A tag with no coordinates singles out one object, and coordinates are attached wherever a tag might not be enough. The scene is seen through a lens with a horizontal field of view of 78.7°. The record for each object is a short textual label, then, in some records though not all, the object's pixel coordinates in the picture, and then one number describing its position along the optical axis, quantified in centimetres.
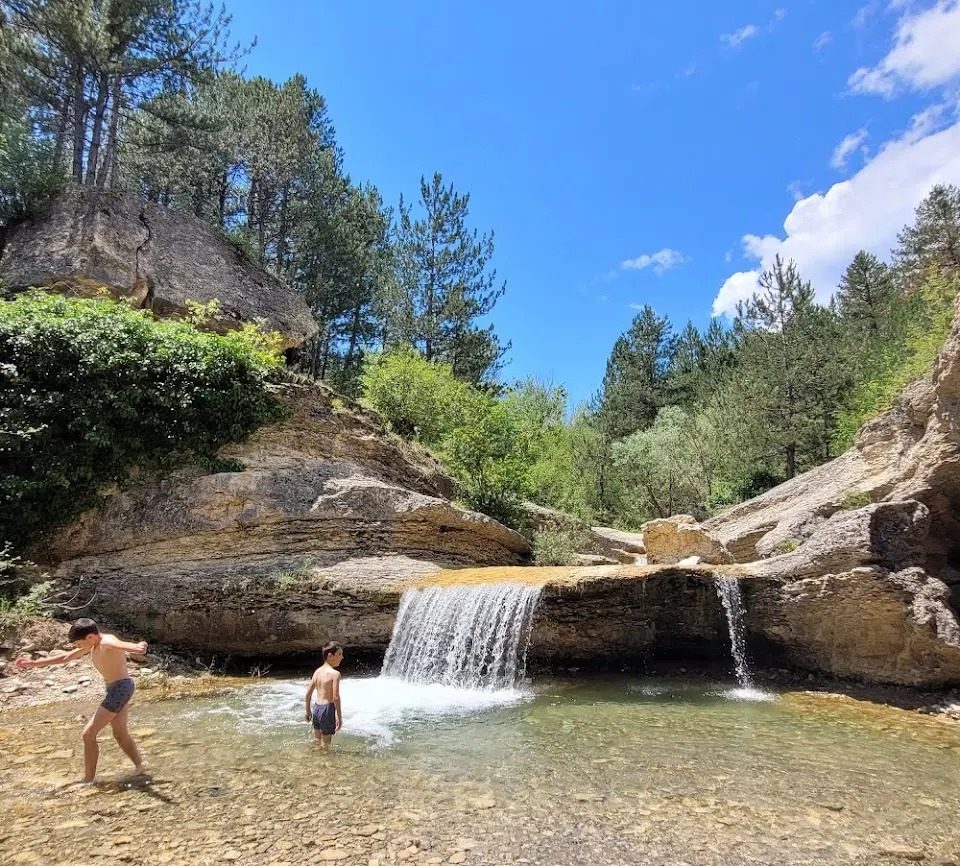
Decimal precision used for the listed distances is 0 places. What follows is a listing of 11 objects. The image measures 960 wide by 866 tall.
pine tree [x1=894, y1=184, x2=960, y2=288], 3114
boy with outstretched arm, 531
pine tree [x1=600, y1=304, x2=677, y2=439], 4469
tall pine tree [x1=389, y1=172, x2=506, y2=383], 3184
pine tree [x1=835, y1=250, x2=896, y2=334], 3592
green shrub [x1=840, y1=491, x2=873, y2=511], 1344
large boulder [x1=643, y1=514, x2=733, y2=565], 1617
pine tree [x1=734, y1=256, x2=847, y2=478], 2631
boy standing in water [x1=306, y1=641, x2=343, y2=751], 671
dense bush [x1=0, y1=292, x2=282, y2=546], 1188
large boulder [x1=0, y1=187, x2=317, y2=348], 1742
